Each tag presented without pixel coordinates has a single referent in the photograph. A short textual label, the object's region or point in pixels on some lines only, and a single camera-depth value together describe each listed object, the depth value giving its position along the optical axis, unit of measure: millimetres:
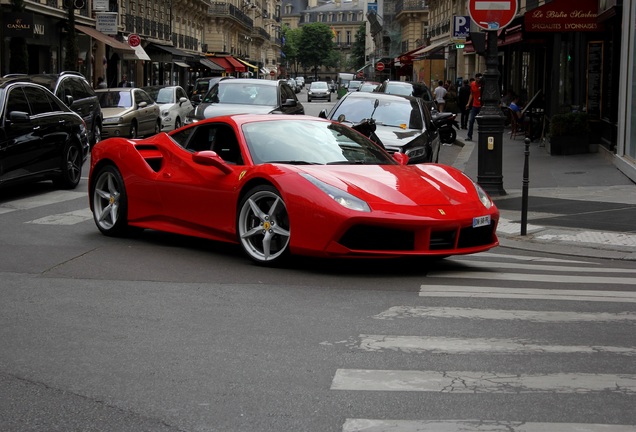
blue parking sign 29688
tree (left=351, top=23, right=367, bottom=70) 187938
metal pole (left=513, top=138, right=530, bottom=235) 10969
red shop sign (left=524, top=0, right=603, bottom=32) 22062
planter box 21500
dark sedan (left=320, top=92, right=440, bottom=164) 16391
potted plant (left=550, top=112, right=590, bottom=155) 21469
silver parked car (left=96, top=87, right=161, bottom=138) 25297
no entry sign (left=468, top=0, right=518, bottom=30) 14391
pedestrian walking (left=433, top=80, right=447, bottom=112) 38875
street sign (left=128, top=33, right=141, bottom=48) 48969
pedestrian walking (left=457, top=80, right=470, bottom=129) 34500
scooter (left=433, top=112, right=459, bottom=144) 17172
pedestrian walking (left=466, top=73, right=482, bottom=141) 28828
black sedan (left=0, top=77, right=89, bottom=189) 13445
